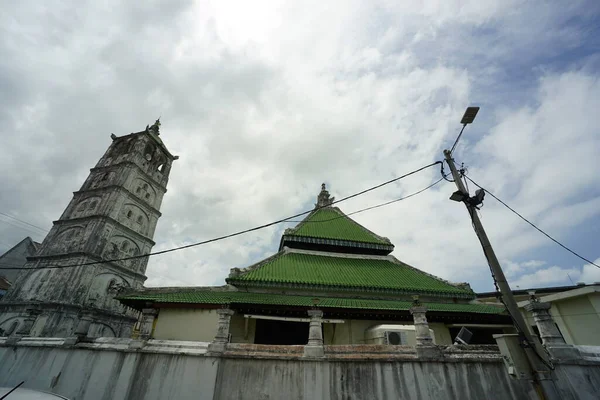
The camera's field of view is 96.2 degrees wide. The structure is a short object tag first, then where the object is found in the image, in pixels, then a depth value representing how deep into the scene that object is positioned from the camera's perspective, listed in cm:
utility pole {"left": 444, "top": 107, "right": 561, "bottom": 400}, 615
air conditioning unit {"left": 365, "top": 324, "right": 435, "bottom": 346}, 1052
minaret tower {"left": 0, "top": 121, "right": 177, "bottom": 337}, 2414
